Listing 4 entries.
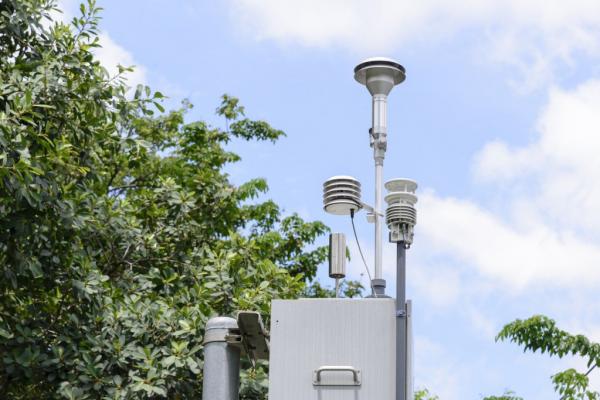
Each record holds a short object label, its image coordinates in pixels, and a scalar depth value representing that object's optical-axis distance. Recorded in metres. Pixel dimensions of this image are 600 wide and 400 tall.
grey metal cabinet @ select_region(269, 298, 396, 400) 9.73
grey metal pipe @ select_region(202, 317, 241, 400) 10.31
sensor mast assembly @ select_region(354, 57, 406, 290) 13.76
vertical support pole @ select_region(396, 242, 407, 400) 9.60
